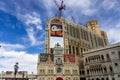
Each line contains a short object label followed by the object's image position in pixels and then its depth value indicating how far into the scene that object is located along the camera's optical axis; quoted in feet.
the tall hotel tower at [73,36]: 175.91
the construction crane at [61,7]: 242.86
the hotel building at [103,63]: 121.17
